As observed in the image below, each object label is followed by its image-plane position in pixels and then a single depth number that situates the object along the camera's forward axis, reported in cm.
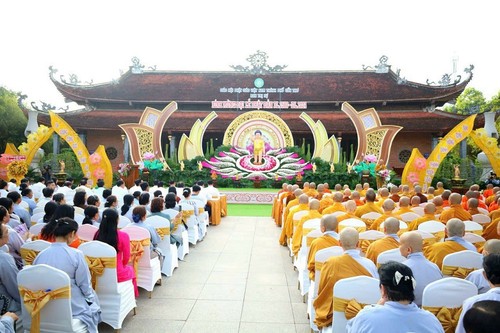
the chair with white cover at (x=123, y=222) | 509
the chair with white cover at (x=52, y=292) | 269
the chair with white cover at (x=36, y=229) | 446
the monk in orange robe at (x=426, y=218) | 571
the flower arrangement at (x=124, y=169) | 1467
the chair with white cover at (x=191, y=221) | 725
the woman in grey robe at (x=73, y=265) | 302
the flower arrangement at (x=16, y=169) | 1245
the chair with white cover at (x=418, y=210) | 674
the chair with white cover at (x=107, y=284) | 348
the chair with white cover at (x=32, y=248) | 351
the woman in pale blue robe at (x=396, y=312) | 191
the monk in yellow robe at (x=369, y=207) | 663
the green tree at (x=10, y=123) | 2533
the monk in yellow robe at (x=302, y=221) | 576
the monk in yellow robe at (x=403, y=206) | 635
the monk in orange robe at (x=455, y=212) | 611
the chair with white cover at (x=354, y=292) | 261
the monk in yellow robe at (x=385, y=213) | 561
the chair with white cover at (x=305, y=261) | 454
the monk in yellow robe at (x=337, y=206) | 657
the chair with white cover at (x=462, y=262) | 334
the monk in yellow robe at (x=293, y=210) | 698
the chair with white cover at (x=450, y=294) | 255
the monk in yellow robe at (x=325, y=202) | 794
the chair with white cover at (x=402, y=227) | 512
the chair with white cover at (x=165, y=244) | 523
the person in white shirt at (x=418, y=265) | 308
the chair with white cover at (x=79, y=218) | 520
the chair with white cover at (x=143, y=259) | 438
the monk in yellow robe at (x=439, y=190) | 952
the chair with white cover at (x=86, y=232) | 423
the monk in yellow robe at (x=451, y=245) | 373
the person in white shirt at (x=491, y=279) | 220
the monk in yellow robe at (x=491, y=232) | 555
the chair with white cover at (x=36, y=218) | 538
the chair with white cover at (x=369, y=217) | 619
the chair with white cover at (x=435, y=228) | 512
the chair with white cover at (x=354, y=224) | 507
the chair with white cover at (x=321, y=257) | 353
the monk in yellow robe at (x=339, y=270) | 304
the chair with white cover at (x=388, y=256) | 345
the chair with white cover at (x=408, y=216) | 612
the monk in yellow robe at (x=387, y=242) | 380
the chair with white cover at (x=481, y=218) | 618
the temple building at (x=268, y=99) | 2103
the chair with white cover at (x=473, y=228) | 526
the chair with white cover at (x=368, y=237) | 440
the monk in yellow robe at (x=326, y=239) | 394
